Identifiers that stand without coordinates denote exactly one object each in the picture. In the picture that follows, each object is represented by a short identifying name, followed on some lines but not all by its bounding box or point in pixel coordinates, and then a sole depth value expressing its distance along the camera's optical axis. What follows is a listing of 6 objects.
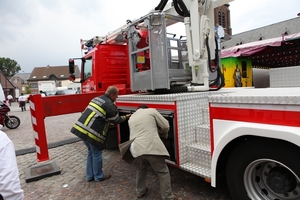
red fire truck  2.08
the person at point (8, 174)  1.44
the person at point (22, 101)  19.59
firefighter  3.61
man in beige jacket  2.78
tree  80.75
